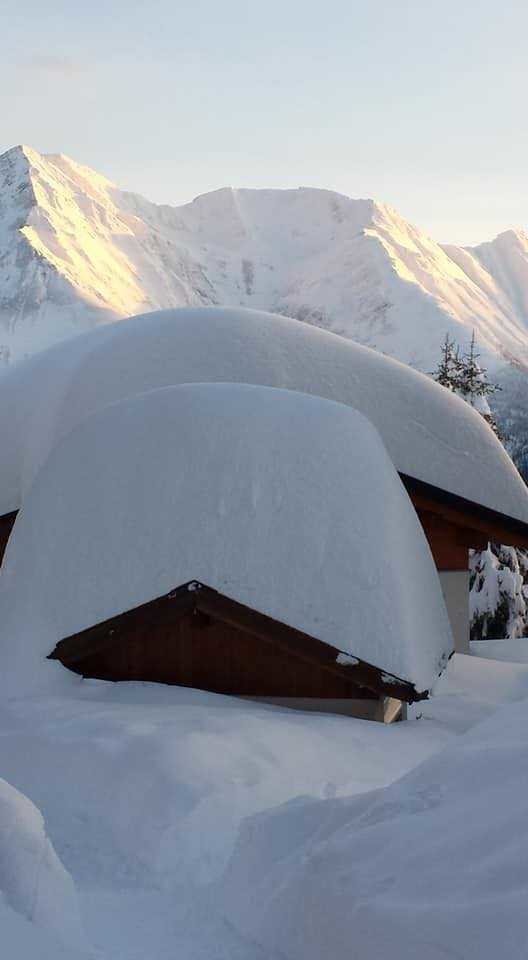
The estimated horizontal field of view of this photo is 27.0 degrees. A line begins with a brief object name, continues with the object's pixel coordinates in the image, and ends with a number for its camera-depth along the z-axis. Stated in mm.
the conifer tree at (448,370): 26328
